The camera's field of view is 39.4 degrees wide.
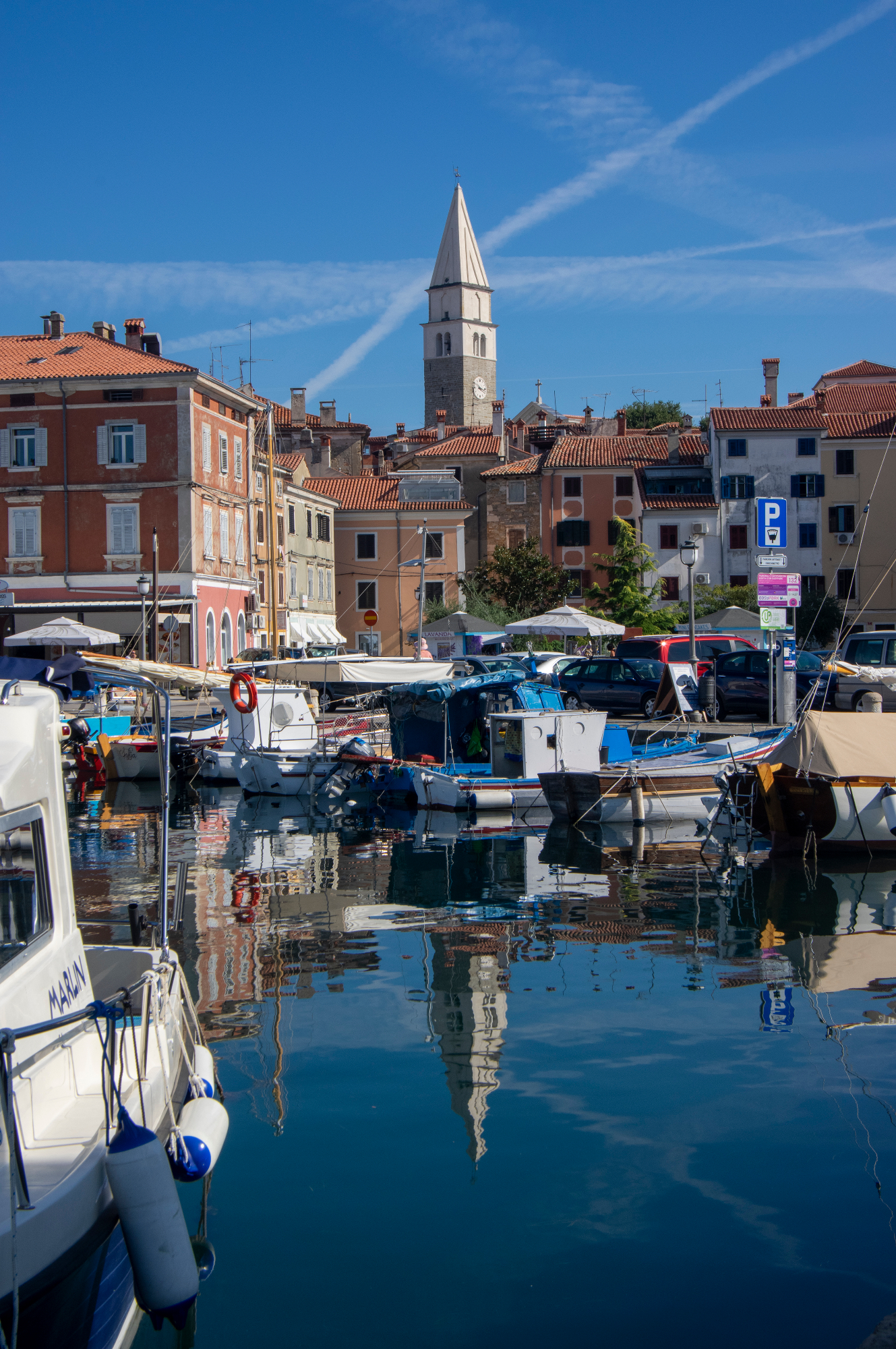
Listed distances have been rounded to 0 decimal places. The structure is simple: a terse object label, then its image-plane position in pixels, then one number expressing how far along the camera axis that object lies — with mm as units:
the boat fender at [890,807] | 16484
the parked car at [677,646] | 32688
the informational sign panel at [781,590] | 20859
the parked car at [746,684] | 30031
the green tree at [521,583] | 58344
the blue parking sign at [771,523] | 21328
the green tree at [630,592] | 48000
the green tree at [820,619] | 54219
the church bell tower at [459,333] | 132875
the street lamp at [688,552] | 27688
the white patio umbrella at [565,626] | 38875
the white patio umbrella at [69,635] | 33094
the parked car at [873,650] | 30219
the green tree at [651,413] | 96500
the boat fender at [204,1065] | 7102
